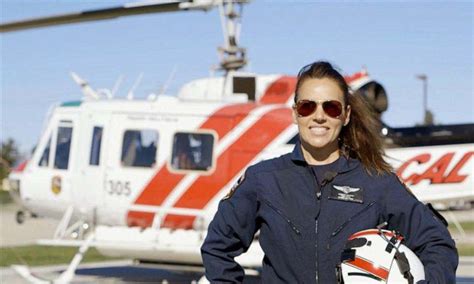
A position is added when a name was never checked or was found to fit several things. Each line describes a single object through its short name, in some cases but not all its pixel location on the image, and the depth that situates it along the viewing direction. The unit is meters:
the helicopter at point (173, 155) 10.33
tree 42.32
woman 2.85
